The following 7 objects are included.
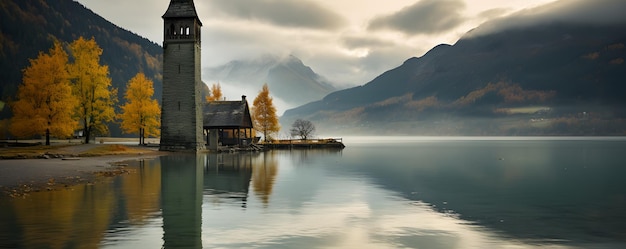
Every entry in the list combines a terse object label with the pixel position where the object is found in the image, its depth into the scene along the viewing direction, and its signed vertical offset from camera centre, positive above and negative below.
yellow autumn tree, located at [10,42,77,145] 55.59 +5.38
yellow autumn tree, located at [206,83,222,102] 106.81 +11.43
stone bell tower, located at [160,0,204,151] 69.38 +9.20
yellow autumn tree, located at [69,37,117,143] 65.44 +8.80
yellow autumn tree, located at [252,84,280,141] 100.81 +6.27
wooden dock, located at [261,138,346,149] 104.32 -0.32
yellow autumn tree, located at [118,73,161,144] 77.44 +6.09
